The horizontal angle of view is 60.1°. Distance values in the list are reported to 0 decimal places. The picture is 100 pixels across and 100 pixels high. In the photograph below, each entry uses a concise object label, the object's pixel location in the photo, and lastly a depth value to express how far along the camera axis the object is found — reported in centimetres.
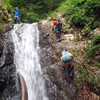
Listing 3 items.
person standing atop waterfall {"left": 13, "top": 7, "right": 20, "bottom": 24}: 995
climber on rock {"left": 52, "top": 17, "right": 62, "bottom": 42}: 672
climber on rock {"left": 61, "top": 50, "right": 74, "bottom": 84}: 478
